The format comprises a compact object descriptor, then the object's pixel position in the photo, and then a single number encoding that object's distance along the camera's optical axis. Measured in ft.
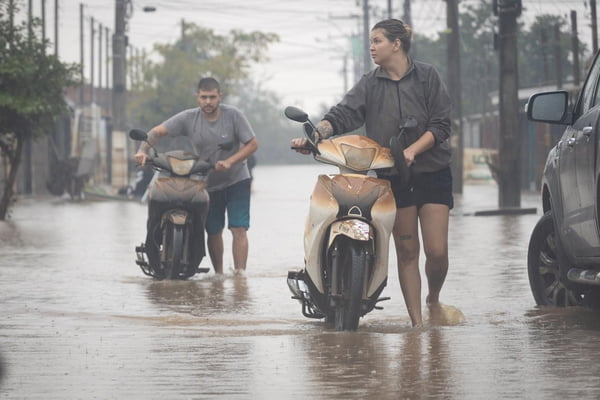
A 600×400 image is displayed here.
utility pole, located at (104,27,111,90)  250.33
